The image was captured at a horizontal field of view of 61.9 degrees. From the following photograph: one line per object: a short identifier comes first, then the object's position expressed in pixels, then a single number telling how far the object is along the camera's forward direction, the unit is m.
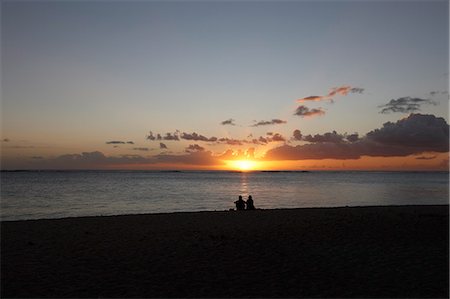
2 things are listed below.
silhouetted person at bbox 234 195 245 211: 25.69
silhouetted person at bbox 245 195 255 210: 25.90
